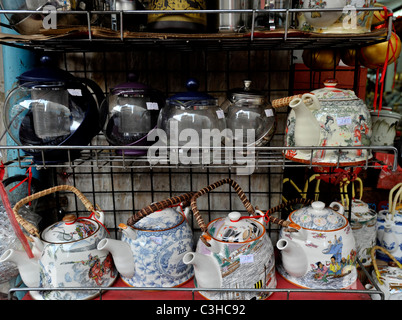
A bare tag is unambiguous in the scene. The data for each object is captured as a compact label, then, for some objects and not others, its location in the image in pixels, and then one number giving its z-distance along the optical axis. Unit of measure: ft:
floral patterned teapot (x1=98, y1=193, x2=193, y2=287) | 2.74
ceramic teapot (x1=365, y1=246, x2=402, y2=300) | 3.43
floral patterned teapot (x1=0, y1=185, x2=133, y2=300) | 2.66
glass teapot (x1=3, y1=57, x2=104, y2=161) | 2.66
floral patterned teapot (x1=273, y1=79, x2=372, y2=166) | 2.49
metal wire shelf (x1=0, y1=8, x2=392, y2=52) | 2.32
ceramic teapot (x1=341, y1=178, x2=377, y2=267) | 3.68
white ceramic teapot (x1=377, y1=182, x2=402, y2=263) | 3.83
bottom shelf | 2.77
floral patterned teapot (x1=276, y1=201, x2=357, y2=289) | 2.71
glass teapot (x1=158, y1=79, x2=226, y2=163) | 2.65
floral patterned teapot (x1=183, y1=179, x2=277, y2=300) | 2.58
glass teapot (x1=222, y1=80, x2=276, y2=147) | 2.81
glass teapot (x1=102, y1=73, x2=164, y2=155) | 2.74
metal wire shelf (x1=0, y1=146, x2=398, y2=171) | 2.42
